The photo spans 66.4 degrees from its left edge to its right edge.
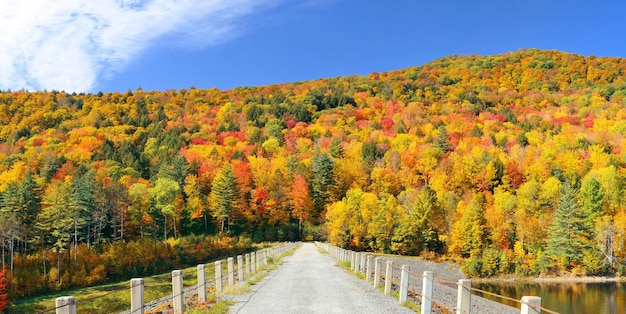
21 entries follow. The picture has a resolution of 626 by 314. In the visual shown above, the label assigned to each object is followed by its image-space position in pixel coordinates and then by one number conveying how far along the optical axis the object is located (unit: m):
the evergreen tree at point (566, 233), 68.38
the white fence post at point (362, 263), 23.34
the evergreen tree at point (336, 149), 128.12
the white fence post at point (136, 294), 9.20
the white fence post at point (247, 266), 22.31
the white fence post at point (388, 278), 16.08
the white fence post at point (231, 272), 17.11
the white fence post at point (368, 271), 20.32
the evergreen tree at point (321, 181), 109.56
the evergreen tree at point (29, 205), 72.59
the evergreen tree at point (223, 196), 92.56
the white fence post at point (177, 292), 11.26
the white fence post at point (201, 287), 13.25
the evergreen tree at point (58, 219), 69.12
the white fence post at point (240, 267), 19.59
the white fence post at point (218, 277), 15.76
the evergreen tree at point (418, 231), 74.81
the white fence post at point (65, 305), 6.75
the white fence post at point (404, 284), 14.15
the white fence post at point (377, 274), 18.34
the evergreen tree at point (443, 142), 123.69
